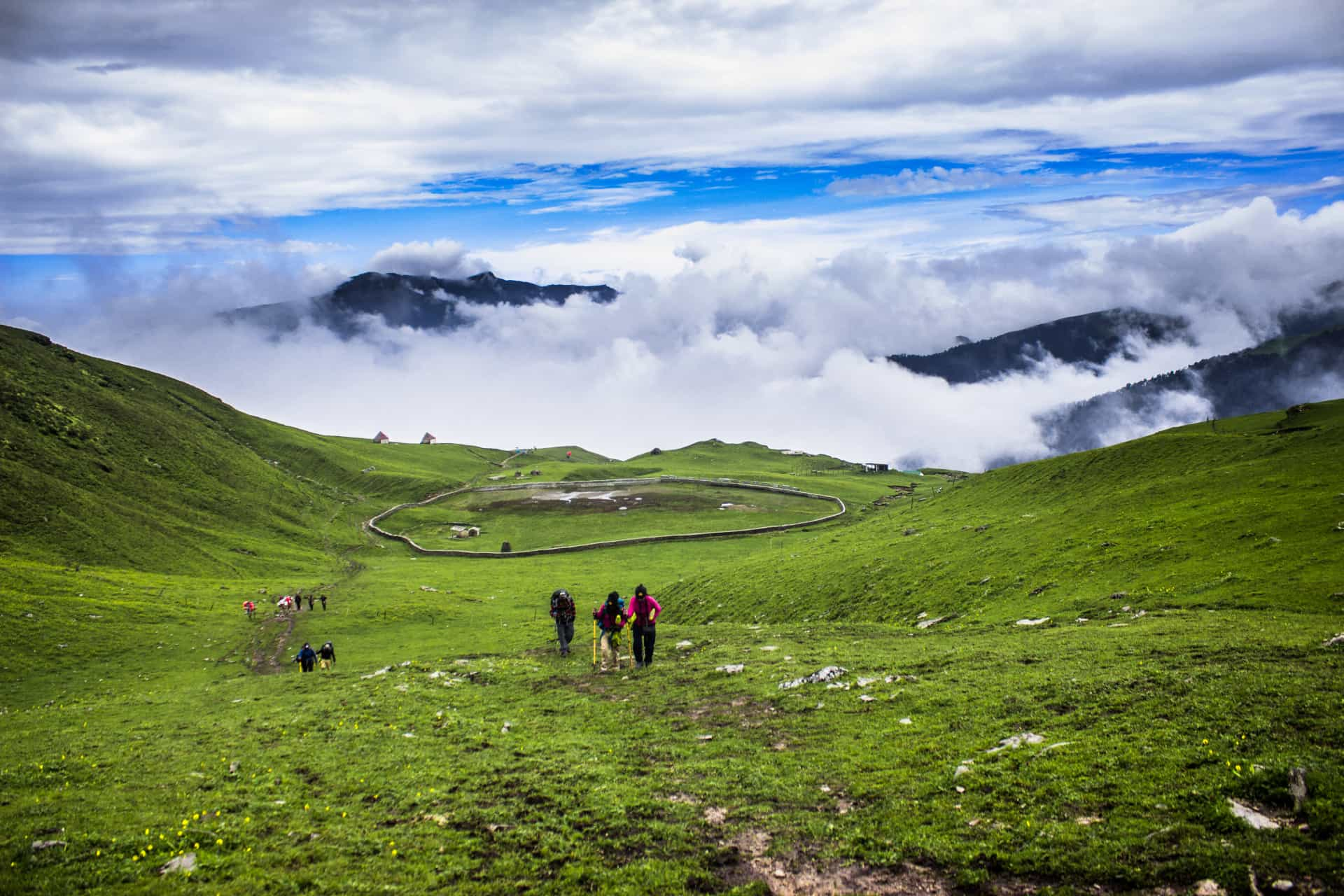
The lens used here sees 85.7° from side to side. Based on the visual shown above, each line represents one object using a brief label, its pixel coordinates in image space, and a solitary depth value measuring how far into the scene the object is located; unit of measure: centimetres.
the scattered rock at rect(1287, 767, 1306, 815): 1163
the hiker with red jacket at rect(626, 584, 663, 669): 2995
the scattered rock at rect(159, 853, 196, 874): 1366
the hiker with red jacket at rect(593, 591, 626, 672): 3084
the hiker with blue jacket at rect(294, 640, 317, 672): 3966
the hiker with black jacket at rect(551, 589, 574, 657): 3497
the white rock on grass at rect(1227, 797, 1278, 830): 1139
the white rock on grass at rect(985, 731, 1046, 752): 1670
